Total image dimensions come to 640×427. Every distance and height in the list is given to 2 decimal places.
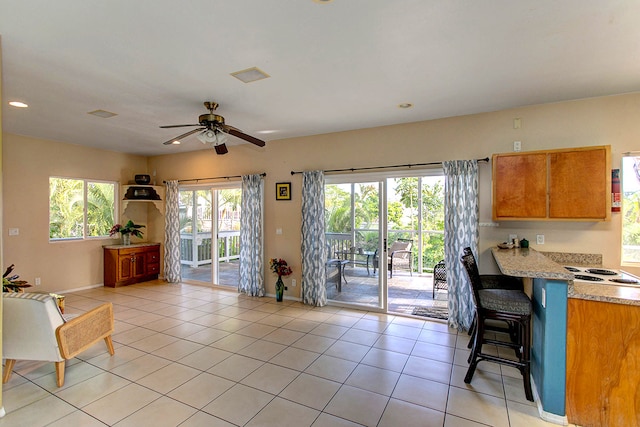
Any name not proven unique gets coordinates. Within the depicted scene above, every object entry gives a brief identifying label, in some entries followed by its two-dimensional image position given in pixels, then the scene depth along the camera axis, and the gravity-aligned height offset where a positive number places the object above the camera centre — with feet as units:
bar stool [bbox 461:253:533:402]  8.24 -2.77
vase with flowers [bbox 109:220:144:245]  20.49 -1.24
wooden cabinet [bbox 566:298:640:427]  6.72 -3.38
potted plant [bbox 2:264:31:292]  10.24 -2.50
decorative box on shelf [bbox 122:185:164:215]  20.95 +1.24
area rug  14.37 -4.83
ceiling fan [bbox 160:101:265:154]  11.03 +3.07
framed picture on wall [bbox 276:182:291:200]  17.16 +1.28
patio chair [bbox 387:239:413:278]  22.63 -3.05
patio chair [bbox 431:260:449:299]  17.40 -3.54
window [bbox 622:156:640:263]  10.69 +0.16
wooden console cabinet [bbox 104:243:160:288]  19.72 -3.43
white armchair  8.35 -3.35
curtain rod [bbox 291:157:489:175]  13.08 +2.24
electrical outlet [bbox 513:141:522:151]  12.01 +2.71
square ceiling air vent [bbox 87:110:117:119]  12.72 +4.19
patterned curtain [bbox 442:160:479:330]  12.61 -0.57
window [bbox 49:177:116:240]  18.15 +0.28
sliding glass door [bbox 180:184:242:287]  20.10 -1.43
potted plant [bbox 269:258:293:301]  16.78 -3.21
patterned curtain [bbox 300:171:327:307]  16.05 -1.43
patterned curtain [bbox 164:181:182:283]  21.11 -1.62
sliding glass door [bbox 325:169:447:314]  15.03 -1.66
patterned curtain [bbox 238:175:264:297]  17.69 -1.27
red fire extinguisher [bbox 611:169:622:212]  10.50 +0.84
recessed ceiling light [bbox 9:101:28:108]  11.56 +4.17
